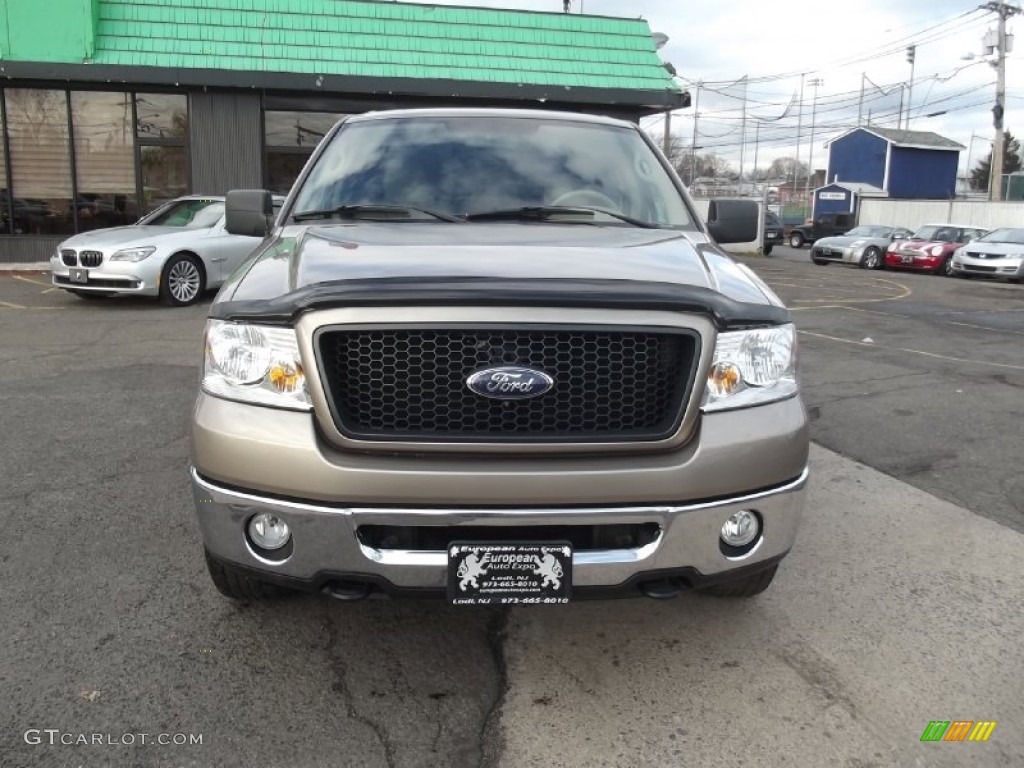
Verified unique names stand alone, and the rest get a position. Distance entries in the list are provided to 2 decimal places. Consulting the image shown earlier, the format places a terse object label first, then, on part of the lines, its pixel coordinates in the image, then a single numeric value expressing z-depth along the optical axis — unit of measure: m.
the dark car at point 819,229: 35.03
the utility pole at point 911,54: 58.88
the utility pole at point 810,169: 72.70
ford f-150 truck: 2.33
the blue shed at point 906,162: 49.53
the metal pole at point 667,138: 39.69
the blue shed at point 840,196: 43.31
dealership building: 15.25
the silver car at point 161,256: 10.63
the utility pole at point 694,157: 69.00
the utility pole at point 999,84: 34.22
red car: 23.56
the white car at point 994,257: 21.23
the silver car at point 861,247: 25.17
